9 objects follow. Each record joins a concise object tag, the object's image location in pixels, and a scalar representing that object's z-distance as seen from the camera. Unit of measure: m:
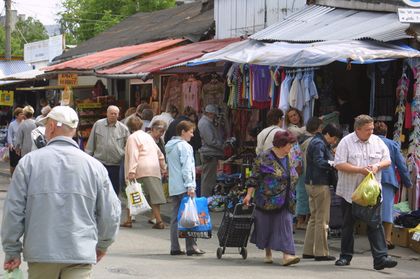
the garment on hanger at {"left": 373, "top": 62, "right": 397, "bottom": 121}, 13.74
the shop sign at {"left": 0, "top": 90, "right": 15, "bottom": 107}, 32.81
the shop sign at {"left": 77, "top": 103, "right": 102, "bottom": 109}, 23.45
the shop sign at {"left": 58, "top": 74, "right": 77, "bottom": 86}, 23.72
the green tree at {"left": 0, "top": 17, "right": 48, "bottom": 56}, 83.02
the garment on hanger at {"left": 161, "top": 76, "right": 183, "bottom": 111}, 19.89
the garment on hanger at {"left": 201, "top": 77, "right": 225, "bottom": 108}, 18.31
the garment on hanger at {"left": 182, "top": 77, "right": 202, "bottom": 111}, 18.92
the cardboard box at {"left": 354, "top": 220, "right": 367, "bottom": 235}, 13.50
